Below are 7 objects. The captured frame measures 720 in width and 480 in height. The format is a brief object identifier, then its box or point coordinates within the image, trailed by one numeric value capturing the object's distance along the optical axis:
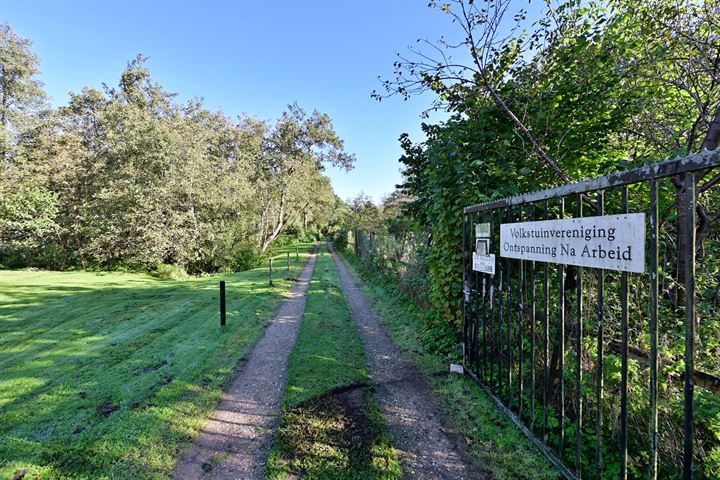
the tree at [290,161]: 24.58
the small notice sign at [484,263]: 3.84
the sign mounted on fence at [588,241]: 1.99
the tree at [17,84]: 21.38
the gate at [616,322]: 1.92
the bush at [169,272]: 17.72
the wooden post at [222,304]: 6.76
